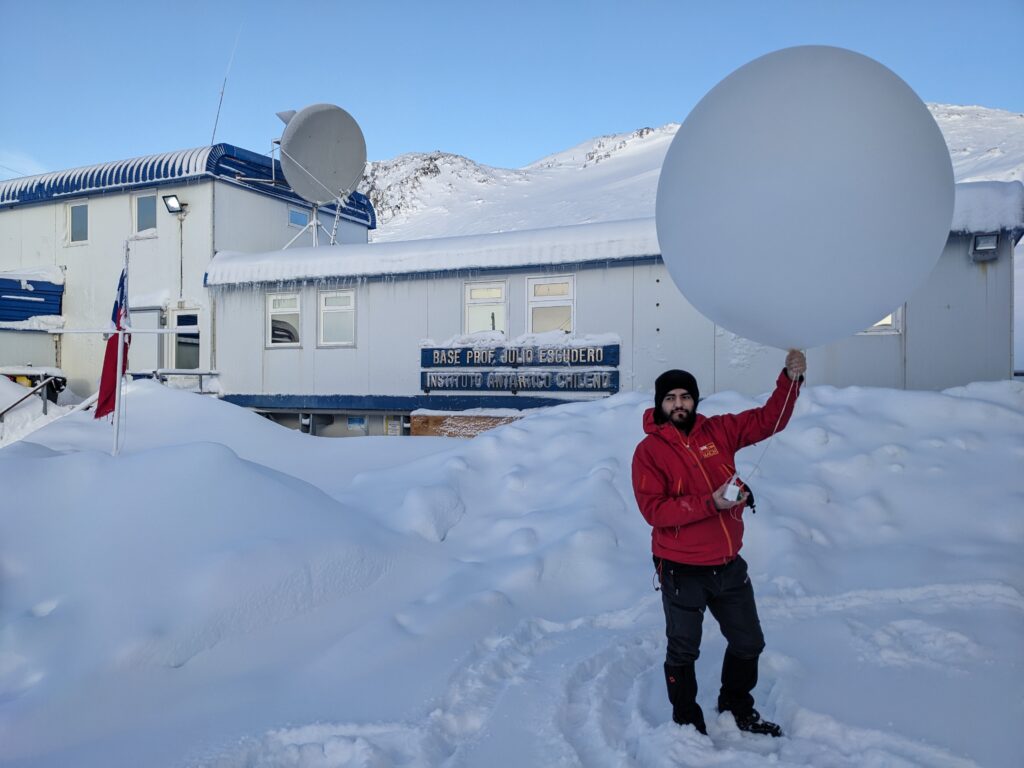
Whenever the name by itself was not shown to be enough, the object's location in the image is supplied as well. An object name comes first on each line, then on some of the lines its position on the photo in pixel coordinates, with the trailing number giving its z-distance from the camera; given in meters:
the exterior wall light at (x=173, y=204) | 13.49
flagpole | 6.62
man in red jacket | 2.82
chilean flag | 6.88
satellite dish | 12.96
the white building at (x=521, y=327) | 8.21
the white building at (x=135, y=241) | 13.49
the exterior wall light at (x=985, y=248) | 7.89
